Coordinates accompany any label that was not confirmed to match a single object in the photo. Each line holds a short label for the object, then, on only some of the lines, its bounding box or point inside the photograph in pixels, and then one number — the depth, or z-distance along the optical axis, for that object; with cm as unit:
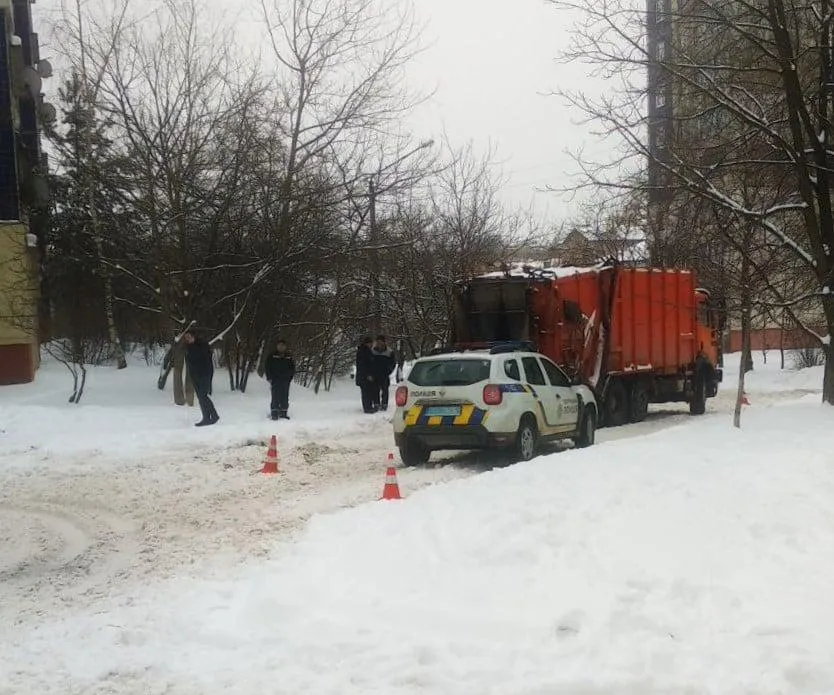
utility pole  2192
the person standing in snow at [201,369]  1698
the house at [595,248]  3194
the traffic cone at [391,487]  955
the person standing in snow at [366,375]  2041
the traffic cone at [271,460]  1259
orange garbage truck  1681
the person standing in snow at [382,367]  2061
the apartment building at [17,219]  2245
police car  1219
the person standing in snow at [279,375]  1856
